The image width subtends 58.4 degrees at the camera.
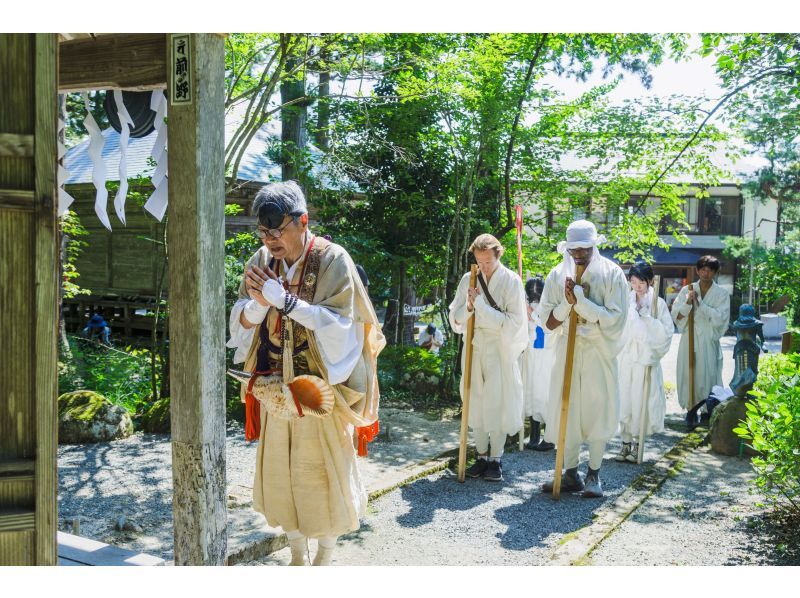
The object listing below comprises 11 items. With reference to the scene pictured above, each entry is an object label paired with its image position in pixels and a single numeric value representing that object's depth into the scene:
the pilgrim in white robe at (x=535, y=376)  7.76
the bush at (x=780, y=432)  4.63
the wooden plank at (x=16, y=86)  2.42
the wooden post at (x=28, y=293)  2.40
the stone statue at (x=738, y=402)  7.36
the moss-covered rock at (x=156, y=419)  7.70
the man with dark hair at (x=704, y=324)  8.88
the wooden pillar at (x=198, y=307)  3.12
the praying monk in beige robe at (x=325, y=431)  3.68
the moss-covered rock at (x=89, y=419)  7.27
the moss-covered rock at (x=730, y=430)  7.32
